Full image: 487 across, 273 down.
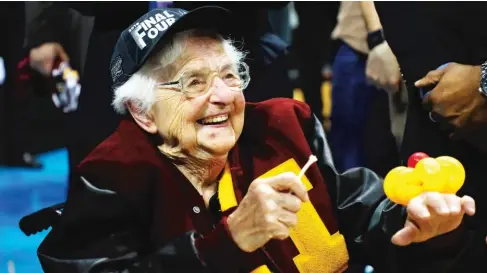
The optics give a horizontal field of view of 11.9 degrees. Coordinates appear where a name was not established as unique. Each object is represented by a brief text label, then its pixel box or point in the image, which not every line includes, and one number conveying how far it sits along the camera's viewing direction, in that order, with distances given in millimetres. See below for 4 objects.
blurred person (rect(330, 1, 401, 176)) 3983
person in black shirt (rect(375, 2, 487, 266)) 3512
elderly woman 3261
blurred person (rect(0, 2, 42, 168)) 7675
